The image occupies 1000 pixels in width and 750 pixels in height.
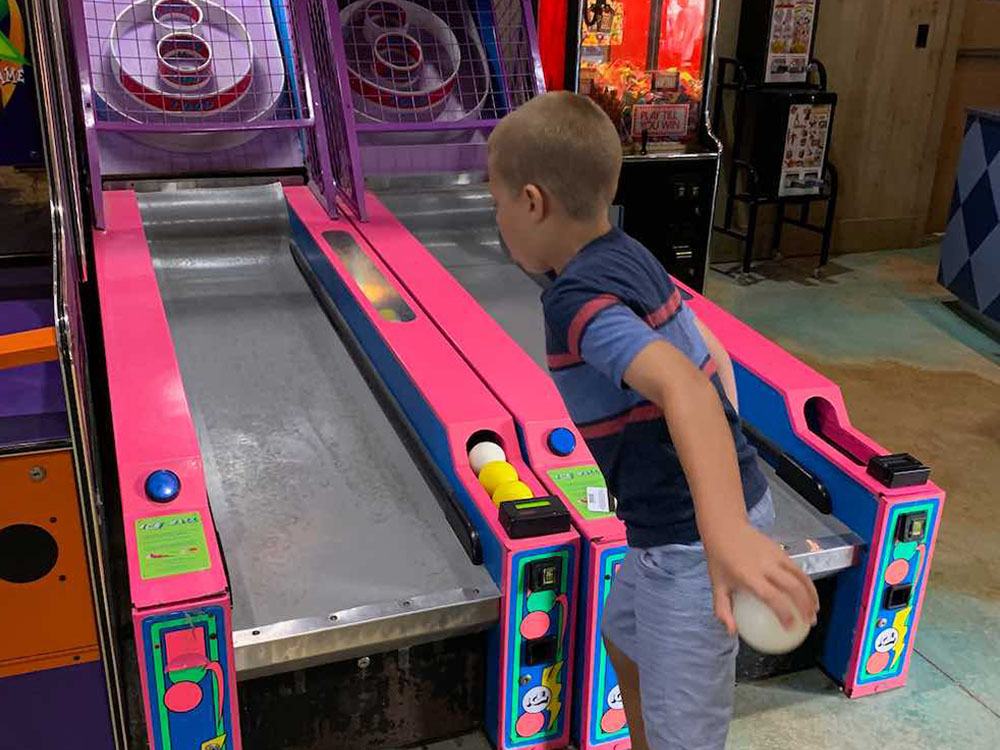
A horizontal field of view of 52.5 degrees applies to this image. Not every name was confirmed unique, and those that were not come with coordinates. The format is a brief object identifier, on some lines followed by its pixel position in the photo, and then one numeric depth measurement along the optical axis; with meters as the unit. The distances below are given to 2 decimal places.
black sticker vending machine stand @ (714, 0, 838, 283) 5.35
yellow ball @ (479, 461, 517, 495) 2.12
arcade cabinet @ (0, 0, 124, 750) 1.78
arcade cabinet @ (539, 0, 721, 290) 4.26
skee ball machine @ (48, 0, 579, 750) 1.90
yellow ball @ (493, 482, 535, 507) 2.05
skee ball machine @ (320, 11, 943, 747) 2.08
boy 1.11
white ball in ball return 2.20
